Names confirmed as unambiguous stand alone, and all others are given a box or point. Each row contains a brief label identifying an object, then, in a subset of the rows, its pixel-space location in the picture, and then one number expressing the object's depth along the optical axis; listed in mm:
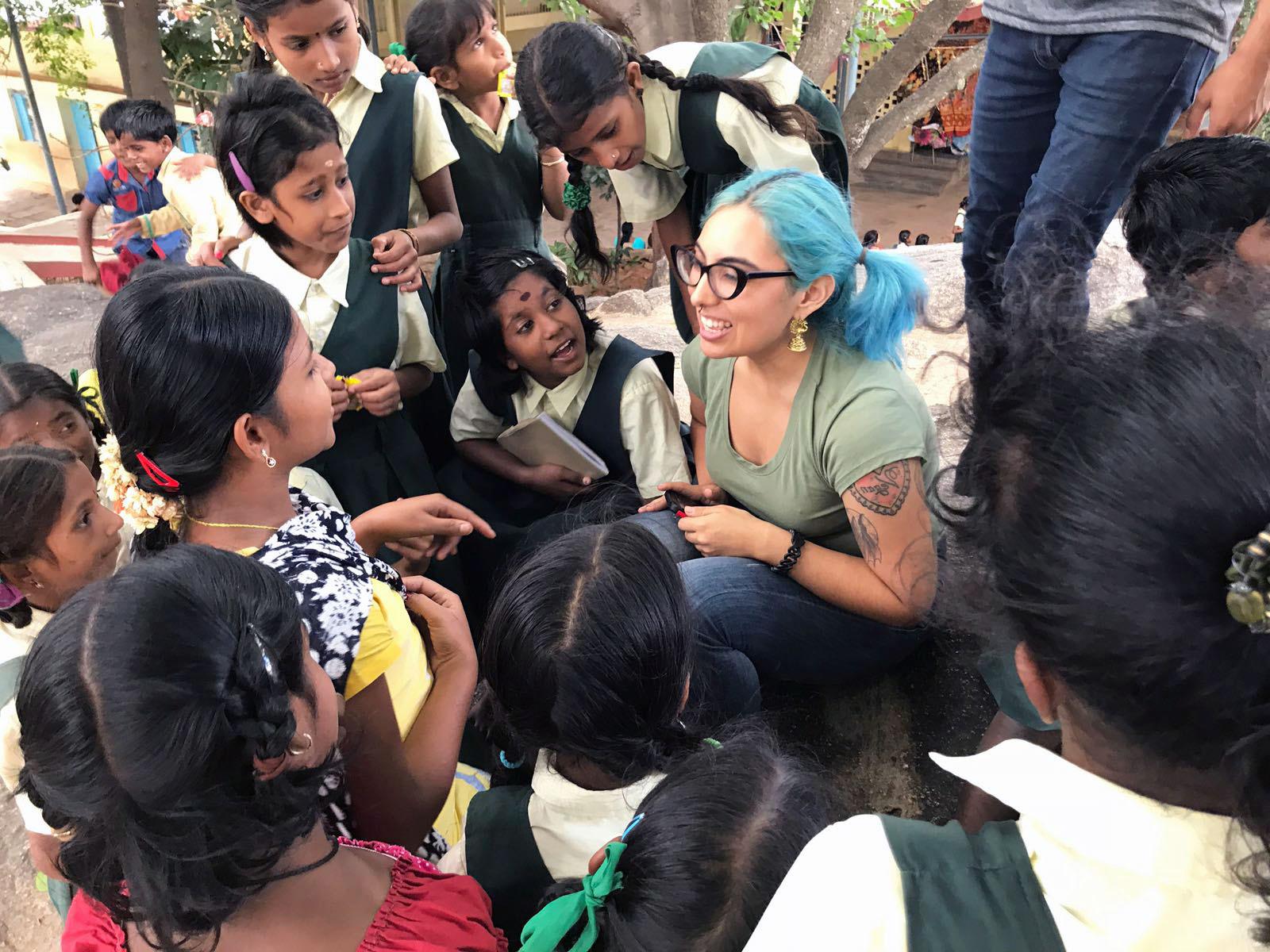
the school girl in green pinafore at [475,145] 2676
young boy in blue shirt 4098
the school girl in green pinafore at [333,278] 1975
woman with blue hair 1654
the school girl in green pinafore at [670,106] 2182
